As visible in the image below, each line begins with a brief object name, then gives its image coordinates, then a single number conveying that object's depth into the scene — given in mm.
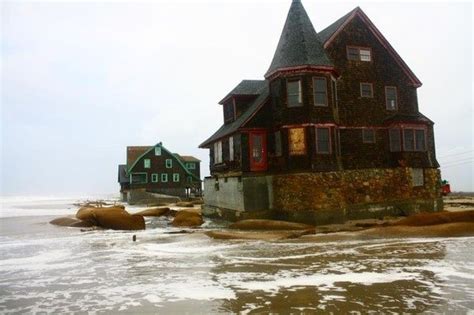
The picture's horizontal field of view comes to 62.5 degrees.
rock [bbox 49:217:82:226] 29709
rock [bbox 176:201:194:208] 49331
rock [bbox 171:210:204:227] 28059
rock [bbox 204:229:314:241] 19509
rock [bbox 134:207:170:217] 37438
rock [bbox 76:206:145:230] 26766
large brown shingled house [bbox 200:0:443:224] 24266
